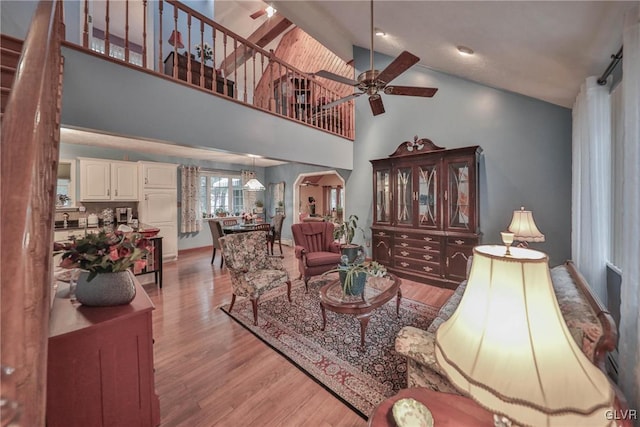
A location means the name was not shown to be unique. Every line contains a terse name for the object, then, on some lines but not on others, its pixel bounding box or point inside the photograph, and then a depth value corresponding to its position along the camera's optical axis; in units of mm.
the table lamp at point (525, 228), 2758
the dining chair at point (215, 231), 5031
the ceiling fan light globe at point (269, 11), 4835
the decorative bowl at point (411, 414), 881
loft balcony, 2727
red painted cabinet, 1191
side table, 919
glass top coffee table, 2297
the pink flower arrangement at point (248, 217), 6237
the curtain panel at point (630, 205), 1138
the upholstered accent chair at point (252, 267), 2832
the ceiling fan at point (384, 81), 2087
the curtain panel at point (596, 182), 2039
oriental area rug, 1895
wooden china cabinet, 3719
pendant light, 5590
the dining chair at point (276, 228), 6176
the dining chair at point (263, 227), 5619
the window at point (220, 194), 6910
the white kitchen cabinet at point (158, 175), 5262
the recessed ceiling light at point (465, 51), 2588
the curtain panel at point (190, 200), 6266
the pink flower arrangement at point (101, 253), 1318
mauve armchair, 3754
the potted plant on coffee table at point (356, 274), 2463
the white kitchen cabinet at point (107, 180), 4652
